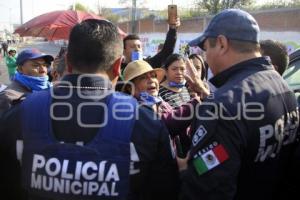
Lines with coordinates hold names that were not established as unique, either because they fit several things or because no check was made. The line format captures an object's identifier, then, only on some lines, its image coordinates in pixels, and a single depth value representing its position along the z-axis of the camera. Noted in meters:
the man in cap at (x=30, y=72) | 3.65
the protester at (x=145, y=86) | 3.00
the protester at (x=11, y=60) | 12.49
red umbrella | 6.74
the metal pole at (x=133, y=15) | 34.62
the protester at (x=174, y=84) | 3.76
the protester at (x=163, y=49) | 4.59
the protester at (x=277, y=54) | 3.22
